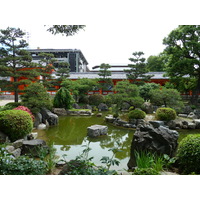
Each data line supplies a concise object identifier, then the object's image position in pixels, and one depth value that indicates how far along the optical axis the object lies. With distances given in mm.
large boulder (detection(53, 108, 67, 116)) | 9086
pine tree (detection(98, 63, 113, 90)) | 12773
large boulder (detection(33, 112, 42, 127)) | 6257
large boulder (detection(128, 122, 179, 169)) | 3096
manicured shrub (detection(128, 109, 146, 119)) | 6668
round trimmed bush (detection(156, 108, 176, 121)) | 6636
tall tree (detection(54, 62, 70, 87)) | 12898
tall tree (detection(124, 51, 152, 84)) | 12164
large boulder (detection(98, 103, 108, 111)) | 11188
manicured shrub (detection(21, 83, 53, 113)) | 6469
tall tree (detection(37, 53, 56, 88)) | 11745
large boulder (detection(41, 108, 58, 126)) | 6802
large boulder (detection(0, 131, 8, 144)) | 3987
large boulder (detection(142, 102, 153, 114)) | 8508
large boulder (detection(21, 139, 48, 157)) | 3637
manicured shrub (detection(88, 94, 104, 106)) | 11612
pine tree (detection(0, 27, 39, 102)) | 7309
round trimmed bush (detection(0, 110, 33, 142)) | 4129
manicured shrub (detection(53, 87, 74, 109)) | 9570
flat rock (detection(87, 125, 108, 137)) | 5285
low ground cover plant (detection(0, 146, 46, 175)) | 2107
